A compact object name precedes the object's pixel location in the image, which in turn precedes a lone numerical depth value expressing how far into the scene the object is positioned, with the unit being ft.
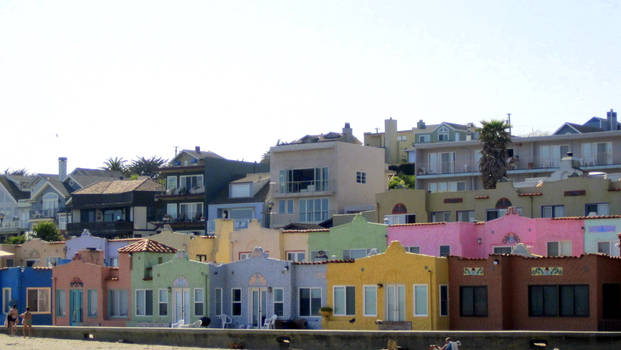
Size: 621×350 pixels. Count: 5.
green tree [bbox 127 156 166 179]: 459.32
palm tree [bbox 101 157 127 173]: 459.73
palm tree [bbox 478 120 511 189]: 282.36
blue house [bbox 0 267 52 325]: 198.08
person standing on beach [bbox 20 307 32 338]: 178.40
